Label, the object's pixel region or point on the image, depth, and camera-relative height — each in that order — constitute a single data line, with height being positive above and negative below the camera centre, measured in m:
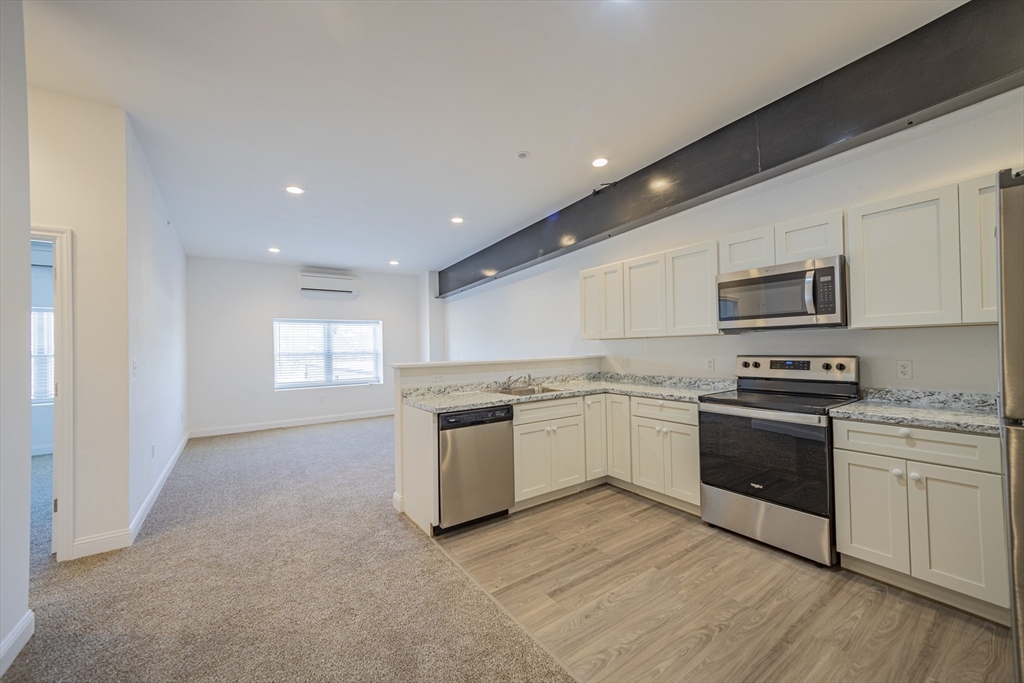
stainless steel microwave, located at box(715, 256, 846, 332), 2.37 +0.30
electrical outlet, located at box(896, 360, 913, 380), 2.33 -0.17
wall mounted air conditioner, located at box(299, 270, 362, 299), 7.02 +1.18
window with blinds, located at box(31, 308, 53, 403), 5.12 -0.03
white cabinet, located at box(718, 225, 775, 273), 2.70 +0.65
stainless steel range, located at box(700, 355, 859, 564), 2.26 -0.67
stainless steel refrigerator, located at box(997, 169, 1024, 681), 1.17 -0.08
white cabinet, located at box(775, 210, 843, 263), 2.40 +0.65
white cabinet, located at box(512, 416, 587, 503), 3.12 -0.89
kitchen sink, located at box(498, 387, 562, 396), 3.57 -0.42
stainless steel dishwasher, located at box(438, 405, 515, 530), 2.79 -0.85
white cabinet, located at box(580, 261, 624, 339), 3.72 +0.41
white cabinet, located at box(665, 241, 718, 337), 3.01 +0.42
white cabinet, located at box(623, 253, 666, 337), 3.36 +0.43
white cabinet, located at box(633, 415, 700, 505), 2.92 -0.87
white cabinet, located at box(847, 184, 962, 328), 1.99 +0.43
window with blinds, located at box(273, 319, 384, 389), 7.03 -0.08
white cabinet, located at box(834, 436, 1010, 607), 1.76 -0.88
